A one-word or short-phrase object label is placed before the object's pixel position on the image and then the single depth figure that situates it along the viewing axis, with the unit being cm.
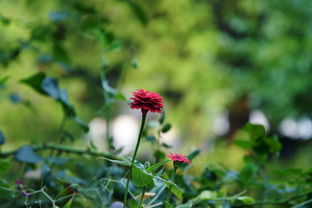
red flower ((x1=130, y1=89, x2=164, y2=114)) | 193
